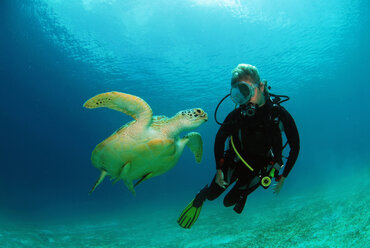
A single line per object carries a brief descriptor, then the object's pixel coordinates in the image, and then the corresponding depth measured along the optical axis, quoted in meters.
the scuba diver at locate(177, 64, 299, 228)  2.82
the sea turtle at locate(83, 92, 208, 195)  3.08
